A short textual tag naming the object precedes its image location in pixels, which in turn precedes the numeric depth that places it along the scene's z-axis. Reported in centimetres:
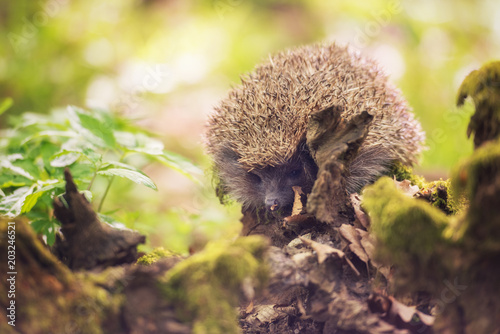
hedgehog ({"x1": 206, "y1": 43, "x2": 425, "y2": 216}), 296
